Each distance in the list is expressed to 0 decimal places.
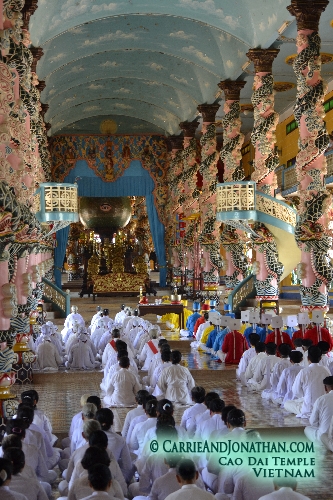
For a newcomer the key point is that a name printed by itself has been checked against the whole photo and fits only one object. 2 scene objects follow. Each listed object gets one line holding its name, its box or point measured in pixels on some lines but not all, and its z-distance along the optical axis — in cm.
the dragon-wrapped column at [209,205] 2412
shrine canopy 3231
